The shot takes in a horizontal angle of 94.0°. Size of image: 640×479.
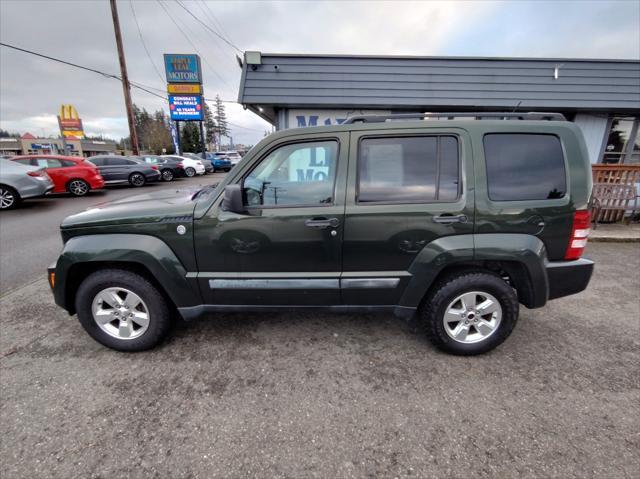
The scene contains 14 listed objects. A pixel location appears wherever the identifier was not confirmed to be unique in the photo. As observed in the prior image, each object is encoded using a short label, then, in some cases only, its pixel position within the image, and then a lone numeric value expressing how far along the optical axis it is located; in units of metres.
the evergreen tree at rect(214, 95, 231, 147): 101.50
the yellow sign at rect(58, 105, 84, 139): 44.88
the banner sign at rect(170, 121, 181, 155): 24.80
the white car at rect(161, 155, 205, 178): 19.59
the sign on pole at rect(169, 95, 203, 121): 22.92
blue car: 27.33
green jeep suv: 2.34
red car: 10.69
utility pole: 16.92
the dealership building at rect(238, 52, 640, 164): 6.71
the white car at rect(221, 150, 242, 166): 28.03
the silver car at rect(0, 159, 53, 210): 8.56
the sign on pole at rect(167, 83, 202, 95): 22.83
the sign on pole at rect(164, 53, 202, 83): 22.31
